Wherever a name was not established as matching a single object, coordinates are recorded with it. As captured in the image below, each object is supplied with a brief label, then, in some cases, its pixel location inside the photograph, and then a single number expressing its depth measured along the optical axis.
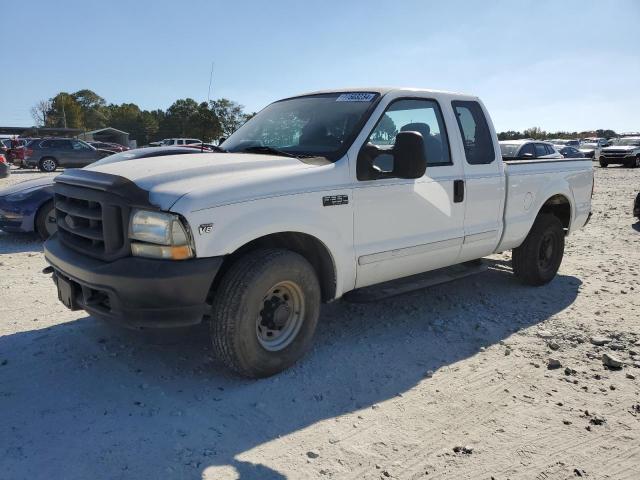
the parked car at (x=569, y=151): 24.62
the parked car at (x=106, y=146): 32.08
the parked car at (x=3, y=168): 16.31
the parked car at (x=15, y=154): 25.71
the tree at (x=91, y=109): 94.25
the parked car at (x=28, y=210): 7.18
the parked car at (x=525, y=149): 13.72
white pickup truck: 2.91
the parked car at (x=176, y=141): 35.00
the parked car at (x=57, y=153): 23.88
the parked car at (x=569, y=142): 38.17
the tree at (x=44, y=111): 88.62
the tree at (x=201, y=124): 36.57
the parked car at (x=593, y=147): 35.84
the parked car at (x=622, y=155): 28.58
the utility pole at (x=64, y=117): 83.12
